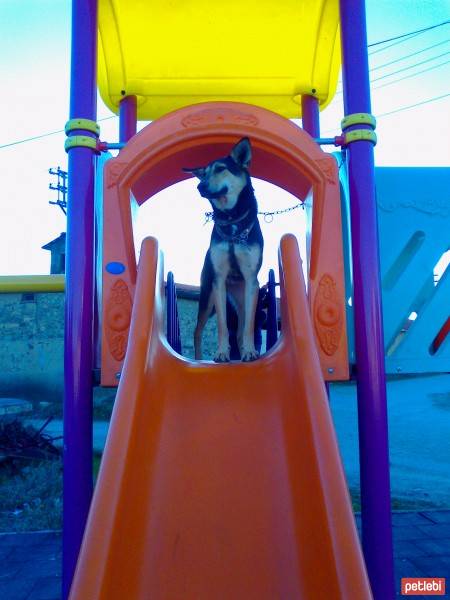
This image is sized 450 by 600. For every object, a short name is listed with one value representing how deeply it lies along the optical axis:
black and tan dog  3.49
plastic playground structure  1.91
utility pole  24.22
